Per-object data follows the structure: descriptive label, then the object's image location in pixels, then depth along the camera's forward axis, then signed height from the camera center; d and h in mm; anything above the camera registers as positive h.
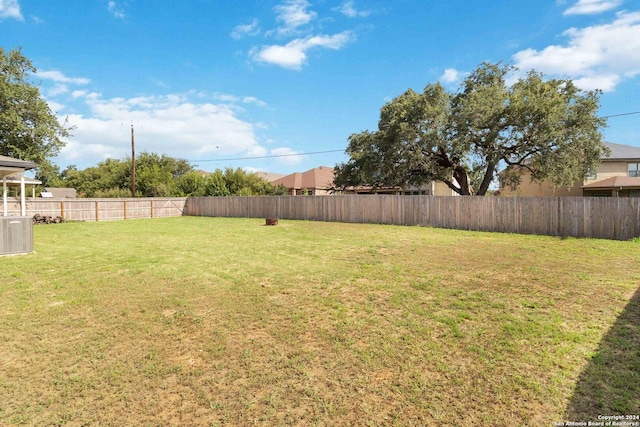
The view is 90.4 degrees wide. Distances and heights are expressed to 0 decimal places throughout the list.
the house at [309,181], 33531 +2815
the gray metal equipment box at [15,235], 7934 -589
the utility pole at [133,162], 25844 +3870
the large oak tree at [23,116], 20203 +6362
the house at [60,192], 41088 +2555
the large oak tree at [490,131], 15992 +3860
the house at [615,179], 23000 +1710
